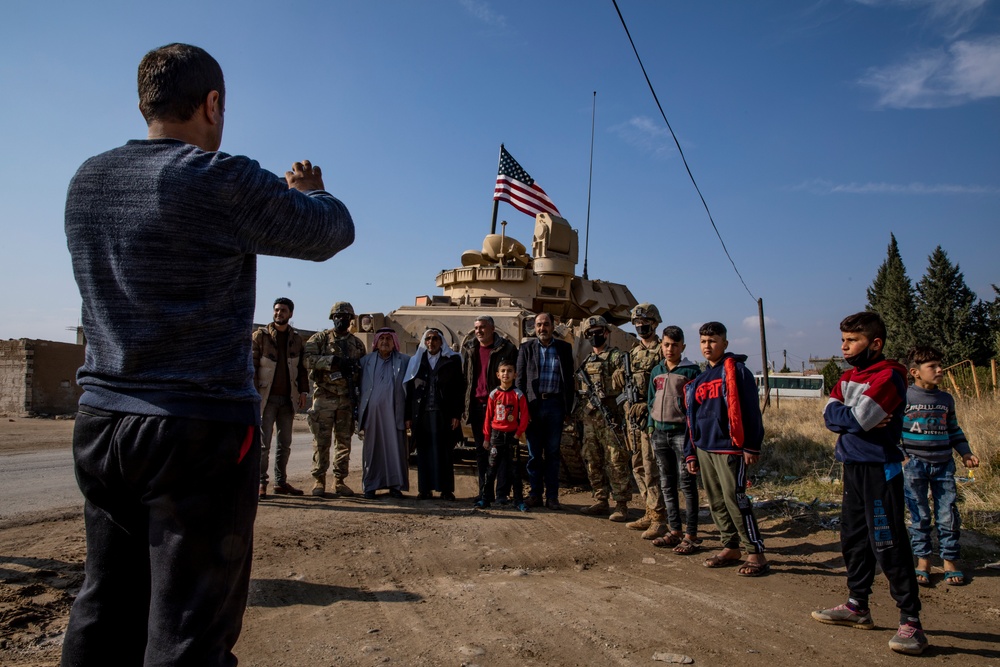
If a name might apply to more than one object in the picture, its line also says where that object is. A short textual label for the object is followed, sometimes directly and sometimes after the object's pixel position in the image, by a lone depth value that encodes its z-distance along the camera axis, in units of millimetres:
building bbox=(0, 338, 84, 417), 16609
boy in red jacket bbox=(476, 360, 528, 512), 6930
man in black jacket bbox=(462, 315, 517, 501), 7590
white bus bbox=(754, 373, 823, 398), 39375
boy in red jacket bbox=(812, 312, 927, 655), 3561
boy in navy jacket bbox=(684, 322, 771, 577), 4773
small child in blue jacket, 4809
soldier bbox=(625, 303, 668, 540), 5961
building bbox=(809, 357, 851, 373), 59812
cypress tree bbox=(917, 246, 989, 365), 29672
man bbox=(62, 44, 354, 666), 1491
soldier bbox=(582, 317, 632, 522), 6594
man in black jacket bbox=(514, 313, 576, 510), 7031
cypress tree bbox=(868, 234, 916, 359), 32594
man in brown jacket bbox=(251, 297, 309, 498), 7070
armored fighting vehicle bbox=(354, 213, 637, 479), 8906
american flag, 13141
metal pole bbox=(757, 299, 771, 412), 21688
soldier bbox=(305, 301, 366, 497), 7203
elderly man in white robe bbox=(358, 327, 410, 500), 7332
